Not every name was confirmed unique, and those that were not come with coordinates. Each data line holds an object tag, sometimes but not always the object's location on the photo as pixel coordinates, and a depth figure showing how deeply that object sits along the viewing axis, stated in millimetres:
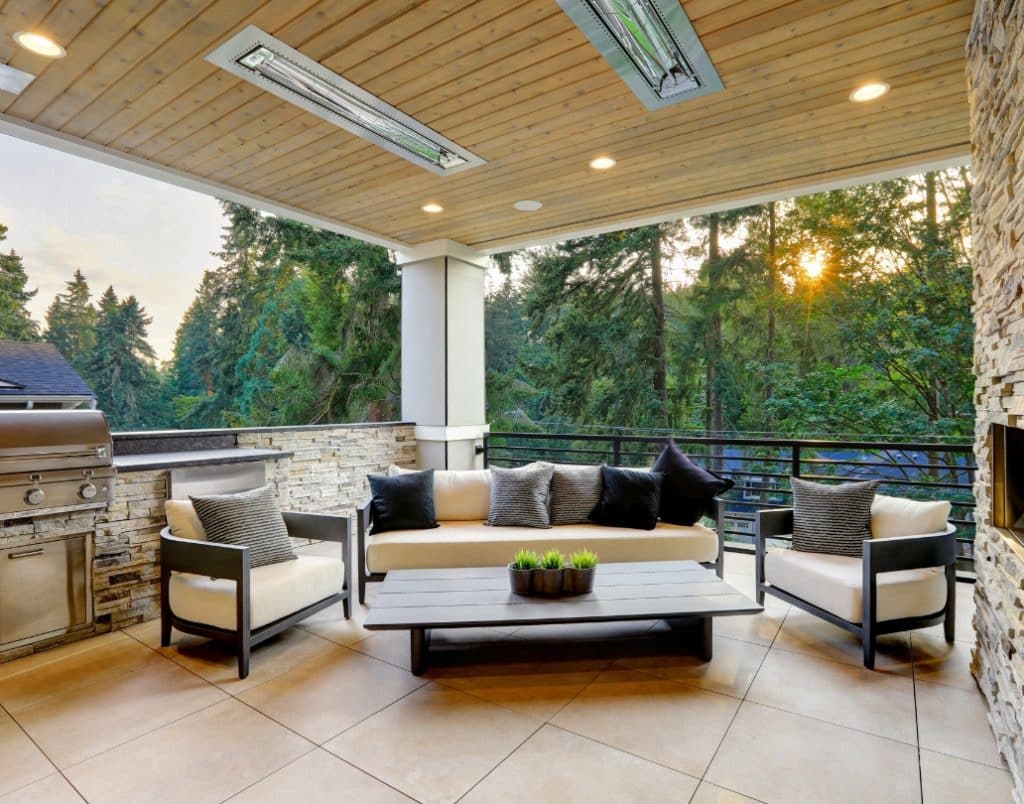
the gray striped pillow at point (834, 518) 3049
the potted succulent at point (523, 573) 2619
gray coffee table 2350
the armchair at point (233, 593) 2465
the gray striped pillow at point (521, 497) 3664
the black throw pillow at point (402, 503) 3537
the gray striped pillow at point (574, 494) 3779
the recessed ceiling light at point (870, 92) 2658
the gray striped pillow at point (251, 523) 2812
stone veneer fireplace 1688
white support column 5391
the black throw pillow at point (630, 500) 3617
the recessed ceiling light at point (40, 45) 2246
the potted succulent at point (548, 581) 2604
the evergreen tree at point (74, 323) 6906
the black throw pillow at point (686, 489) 3662
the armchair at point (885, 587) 2512
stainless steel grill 2584
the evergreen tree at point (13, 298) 6309
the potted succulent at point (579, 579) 2611
